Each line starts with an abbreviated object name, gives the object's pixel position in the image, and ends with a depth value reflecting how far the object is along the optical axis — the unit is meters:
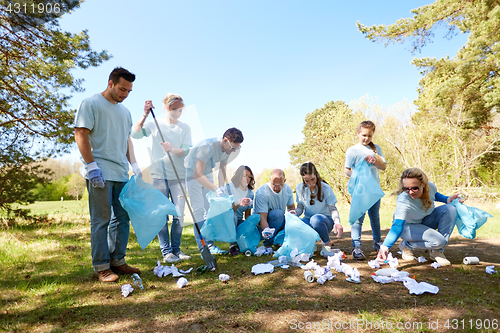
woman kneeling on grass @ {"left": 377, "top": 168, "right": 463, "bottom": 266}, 2.56
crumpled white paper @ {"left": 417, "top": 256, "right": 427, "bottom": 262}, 2.70
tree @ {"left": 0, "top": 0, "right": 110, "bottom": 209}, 4.62
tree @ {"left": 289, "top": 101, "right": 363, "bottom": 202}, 9.99
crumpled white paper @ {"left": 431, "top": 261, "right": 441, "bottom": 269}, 2.52
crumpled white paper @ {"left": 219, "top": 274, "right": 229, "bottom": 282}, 2.31
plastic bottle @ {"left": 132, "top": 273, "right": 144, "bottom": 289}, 2.22
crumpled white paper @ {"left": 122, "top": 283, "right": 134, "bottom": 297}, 2.07
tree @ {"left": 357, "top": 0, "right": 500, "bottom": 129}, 8.20
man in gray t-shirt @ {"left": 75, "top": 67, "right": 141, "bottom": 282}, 2.27
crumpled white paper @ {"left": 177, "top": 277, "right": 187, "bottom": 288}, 2.22
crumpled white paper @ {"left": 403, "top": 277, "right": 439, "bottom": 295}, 1.93
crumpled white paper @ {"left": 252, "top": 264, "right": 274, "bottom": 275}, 2.47
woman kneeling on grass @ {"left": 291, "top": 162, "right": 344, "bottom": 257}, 3.00
